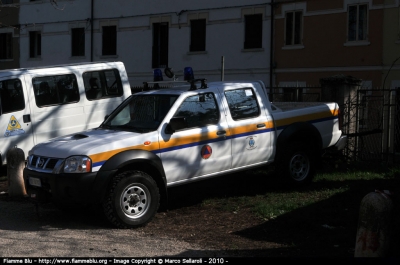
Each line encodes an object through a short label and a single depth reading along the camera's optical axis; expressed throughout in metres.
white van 12.80
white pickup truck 8.16
